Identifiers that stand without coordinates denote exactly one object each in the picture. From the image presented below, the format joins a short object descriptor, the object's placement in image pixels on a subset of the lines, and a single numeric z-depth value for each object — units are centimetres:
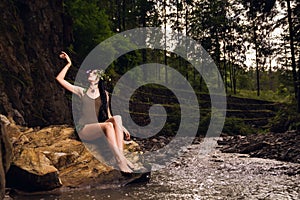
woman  629
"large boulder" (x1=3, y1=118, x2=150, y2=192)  577
